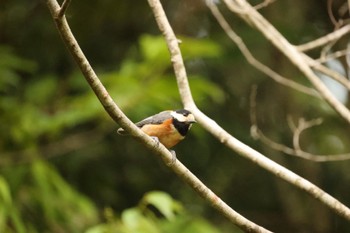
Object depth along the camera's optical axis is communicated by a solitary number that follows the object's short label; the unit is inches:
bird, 287.0
